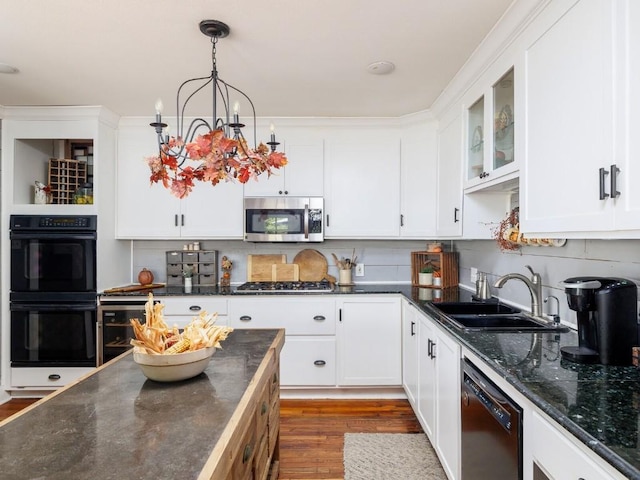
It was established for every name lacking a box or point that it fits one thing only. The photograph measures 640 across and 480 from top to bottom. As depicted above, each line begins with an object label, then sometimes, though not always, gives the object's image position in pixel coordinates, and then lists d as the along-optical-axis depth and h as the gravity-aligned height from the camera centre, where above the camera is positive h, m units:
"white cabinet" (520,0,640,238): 1.12 +0.40
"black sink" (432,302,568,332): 1.91 -0.45
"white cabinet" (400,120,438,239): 3.39 +0.52
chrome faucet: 2.12 -0.29
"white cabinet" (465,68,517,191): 1.94 +0.59
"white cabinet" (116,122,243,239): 3.50 +0.30
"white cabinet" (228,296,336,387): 3.24 -0.72
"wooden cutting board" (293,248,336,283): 3.77 -0.25
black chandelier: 1.54 +0.34
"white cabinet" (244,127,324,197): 3.49 +0.60
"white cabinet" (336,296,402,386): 3.23 -0.85
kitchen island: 0.88 -0.51
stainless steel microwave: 3.43 +0.18
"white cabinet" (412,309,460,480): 1.87 -0.85
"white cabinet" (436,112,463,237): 2.78 +0.47
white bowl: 1.33 -0.44
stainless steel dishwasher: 1.28 -0.71
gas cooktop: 3.27 -0.42
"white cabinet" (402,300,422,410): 2.75 -0.84
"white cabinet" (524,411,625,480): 0.90 -0.56
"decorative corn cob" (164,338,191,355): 1.37 -0.39
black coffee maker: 1.36 -0.26
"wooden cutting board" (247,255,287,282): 3.75 -0.26
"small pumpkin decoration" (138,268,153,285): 3.63 -0.36
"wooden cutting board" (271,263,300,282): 3.74 -0.32
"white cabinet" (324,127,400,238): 3.48 +0.50
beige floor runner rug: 2.23 -1.34
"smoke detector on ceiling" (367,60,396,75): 2.42 +1.09
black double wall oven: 3.18 -0.45
